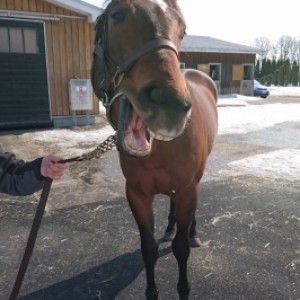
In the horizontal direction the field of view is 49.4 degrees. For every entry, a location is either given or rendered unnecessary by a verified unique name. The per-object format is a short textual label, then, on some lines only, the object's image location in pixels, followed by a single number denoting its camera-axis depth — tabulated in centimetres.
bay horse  138
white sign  870
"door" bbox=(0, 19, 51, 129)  816
